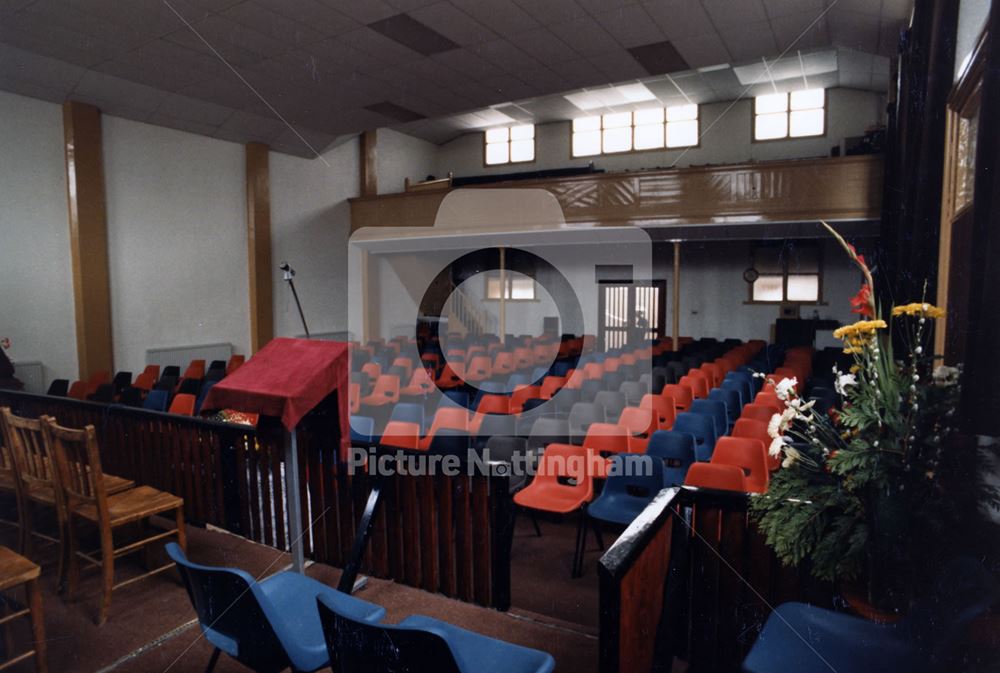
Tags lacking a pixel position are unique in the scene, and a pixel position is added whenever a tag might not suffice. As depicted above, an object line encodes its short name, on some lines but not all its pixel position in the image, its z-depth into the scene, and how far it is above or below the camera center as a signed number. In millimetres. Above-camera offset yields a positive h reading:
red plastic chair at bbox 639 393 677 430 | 6207 -1164
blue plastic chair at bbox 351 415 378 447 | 4836 -1015
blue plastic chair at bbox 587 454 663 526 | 3898 -1258
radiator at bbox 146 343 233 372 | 10828 -995
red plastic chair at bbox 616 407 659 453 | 5445 -1119
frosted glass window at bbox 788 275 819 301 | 13789 +180
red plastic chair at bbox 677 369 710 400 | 7305 -1064
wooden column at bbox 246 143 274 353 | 12461 +1261
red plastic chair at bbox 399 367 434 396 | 7457 -1077
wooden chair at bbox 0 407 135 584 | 3465 -1043
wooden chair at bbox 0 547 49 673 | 2363 -1186
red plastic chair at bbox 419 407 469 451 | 5156 -1043
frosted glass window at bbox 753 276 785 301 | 14140 +190
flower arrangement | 2008 -626
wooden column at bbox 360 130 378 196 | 15250 +3357
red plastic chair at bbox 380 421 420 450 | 4793 -1096
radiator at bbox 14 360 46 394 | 8898 -1085
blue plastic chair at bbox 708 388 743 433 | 6525 -1140
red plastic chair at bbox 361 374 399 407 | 6934 -1112
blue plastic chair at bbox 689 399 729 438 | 5867 -1104
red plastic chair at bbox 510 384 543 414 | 6536 -1079
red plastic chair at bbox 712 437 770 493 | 4203 -1109
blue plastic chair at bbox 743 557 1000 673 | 1860 -1214
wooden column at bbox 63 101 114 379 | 9531 +1080
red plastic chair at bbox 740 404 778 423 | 5230 -1008
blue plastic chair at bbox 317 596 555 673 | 1681 -1049
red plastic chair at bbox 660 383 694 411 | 6721 -1109
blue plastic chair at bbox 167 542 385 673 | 2094 -1175
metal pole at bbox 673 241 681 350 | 11047 +216
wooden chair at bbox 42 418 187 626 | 3195 -1155
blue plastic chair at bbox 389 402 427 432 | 5488 -1038
